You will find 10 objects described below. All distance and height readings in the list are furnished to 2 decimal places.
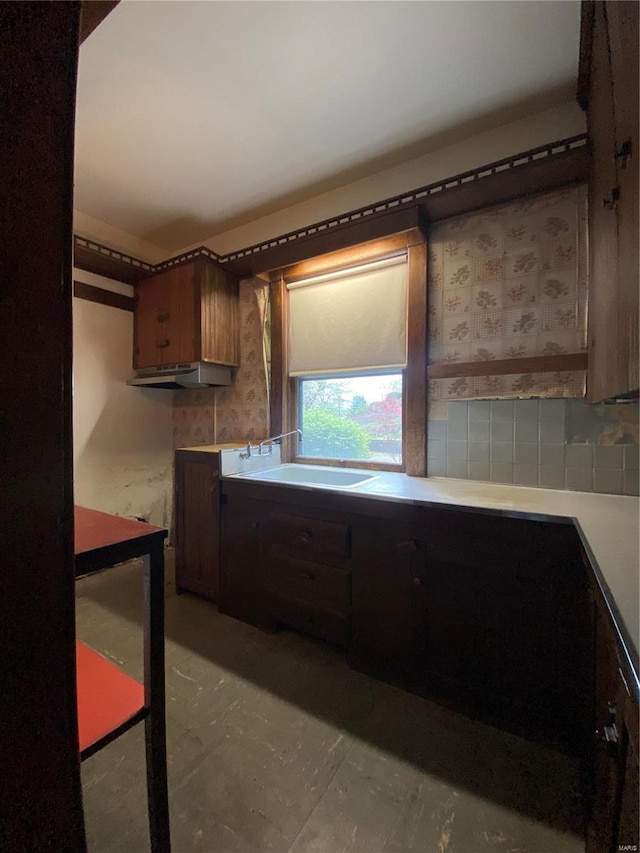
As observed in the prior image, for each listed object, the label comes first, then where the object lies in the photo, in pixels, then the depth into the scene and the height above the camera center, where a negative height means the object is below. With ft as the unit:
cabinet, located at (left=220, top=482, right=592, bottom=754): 4.10 -2.55
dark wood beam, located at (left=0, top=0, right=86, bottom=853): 1.26 -0.02
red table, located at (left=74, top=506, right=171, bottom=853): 2.55 -2.25
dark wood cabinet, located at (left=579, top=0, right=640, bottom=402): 2.59 +2.19
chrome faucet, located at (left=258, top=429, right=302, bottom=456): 8.02 -0.57
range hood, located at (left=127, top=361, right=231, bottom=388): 8.29 +1.19
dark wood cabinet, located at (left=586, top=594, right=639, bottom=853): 1.85 -2.12
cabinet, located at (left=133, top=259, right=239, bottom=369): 8.16 +2.68
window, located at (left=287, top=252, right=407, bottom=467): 7.06 +1.41
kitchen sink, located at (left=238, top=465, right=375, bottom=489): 7.07 -1.17
